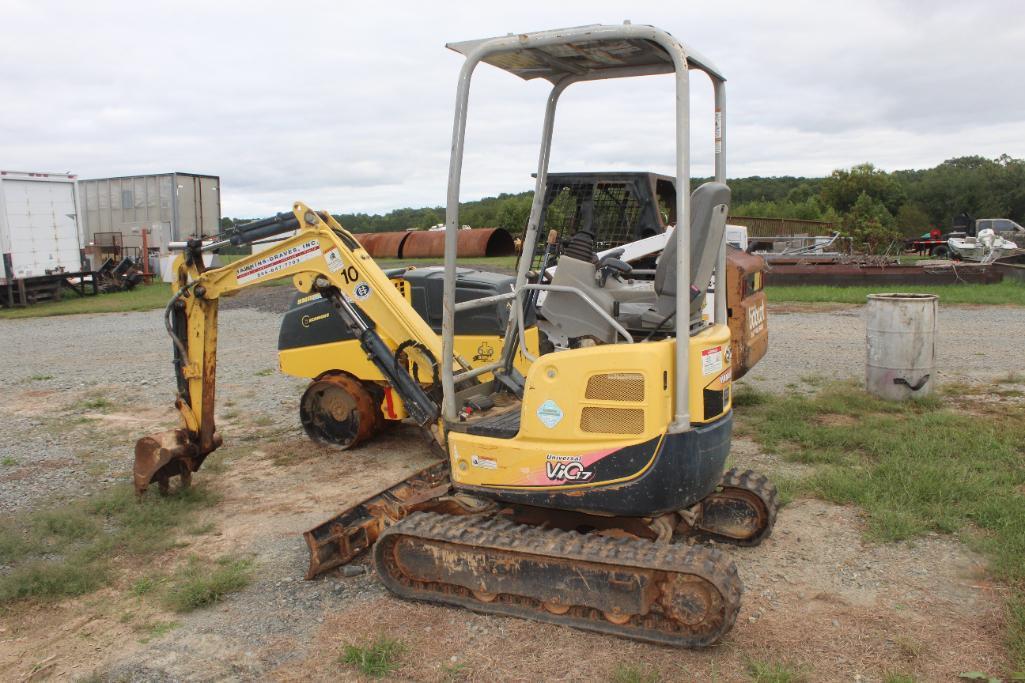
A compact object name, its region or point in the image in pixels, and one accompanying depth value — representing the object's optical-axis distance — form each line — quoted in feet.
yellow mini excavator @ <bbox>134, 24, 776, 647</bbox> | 13.30
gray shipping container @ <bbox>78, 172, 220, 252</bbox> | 96.53
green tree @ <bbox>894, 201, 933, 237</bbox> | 182.09
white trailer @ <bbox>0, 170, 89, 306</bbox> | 71.82
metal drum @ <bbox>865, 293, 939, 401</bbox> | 27.96
